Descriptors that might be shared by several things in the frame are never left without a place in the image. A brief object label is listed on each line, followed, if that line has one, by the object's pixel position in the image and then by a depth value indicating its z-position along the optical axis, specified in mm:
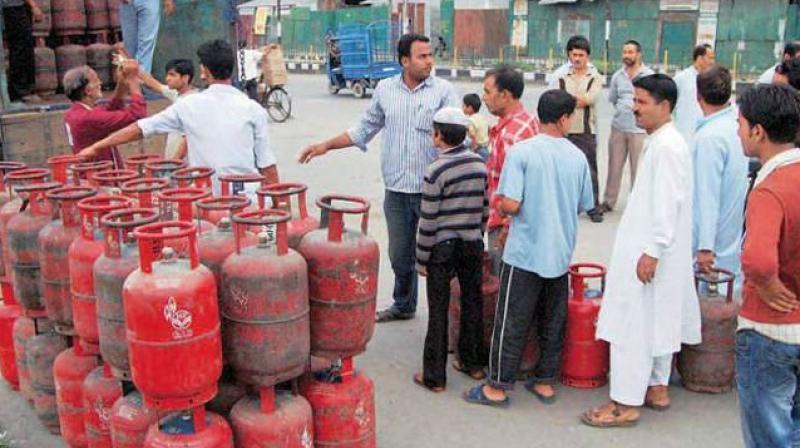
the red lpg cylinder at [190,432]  3014
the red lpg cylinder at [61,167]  4355
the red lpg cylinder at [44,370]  4043
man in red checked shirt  4566
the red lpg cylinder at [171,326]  2797
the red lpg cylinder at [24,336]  4117
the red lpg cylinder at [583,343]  4453
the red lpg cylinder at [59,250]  3580
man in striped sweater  4246
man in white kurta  3809
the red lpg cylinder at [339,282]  3320
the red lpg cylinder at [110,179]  3980
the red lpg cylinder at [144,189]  3639
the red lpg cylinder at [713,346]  4387
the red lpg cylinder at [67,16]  7926
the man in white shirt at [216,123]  4406
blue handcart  19891
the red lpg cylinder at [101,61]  7996
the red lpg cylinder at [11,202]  4035
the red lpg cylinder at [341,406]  3494
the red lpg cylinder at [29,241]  3809
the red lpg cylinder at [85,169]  4223
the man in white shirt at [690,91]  7363
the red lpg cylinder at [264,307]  3025
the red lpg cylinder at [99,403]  3521
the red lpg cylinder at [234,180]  3887
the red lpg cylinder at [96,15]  8289
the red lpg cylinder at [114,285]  3068
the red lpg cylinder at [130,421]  3201
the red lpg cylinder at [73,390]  3768
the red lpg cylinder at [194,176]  3932
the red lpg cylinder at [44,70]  7531
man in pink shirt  4859
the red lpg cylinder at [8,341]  4480
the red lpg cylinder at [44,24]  7652
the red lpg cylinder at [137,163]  4508
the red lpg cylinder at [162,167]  4281
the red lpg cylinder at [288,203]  3475
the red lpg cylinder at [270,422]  3176
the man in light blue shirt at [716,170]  4305
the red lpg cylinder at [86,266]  3314
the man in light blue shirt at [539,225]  4102
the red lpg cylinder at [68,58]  7777
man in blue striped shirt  4961
